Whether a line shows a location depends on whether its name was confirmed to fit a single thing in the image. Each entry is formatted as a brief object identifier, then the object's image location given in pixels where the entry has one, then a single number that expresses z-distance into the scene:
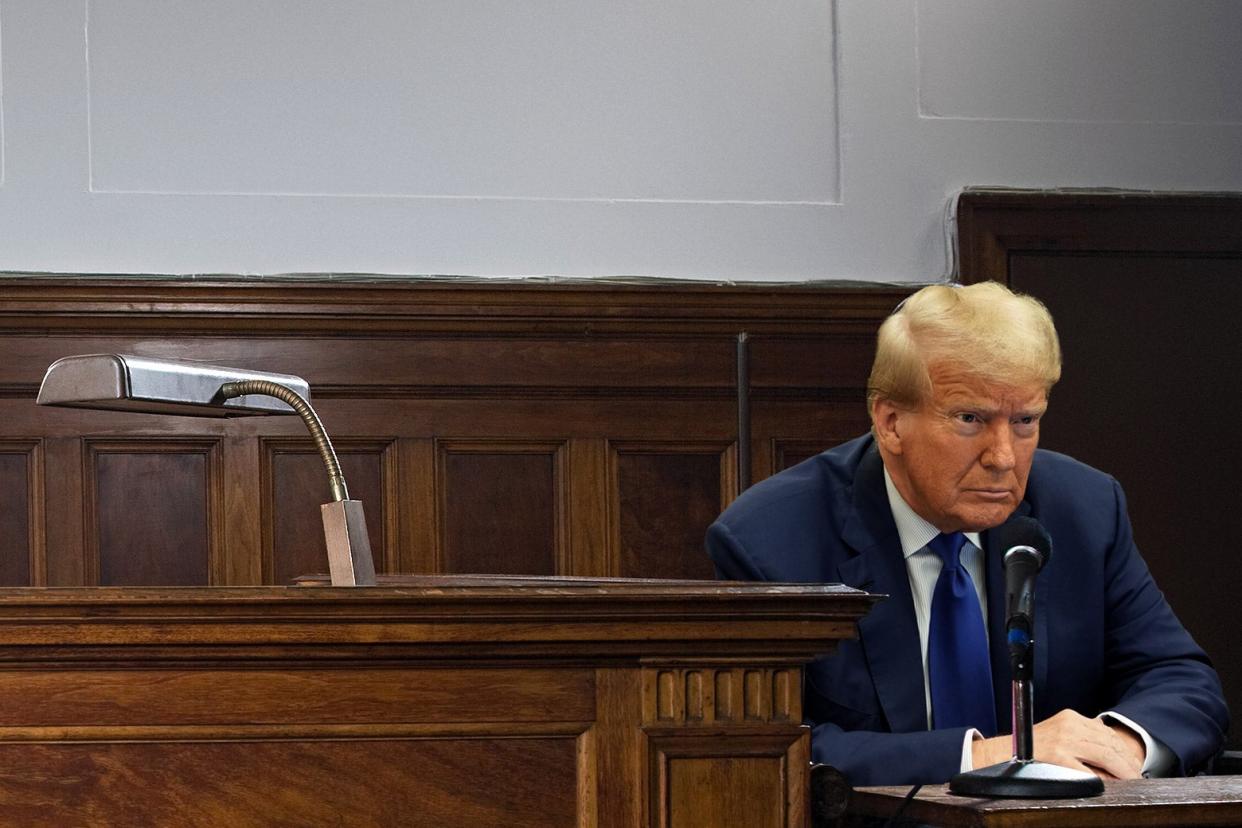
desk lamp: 4.78
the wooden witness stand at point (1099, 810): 4.50
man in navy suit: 5.26
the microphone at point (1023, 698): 4.59
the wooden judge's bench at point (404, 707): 4.57
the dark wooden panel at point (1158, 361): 7.62
